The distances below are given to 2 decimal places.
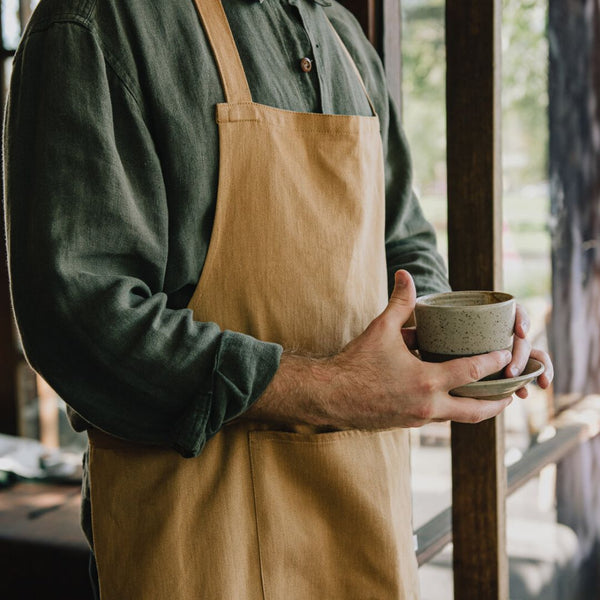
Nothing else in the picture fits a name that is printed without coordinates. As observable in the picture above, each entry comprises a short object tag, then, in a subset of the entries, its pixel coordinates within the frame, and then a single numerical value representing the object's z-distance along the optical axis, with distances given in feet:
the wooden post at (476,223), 4.39
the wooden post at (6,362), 11.68
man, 2.89
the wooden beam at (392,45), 4.95
